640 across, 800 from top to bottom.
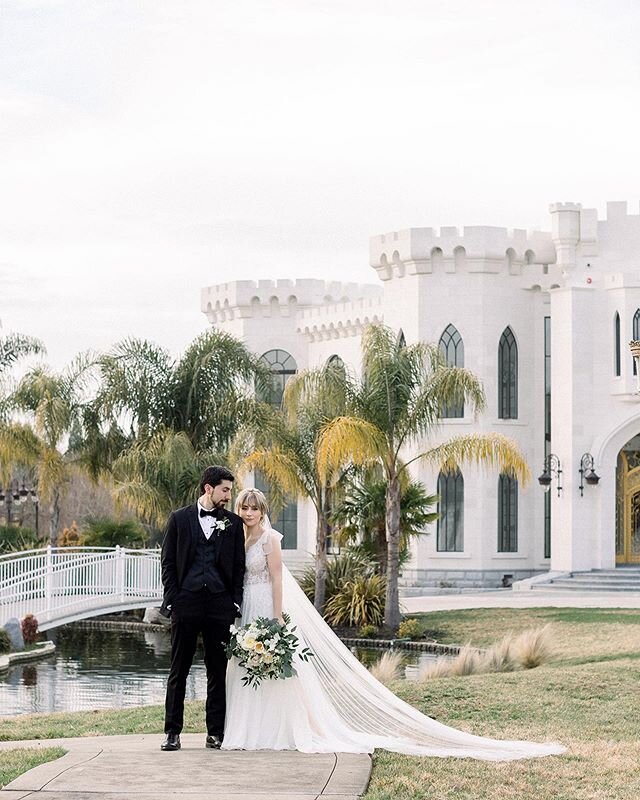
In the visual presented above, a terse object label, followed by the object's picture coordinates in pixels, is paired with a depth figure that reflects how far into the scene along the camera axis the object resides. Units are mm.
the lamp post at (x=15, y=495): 43797
